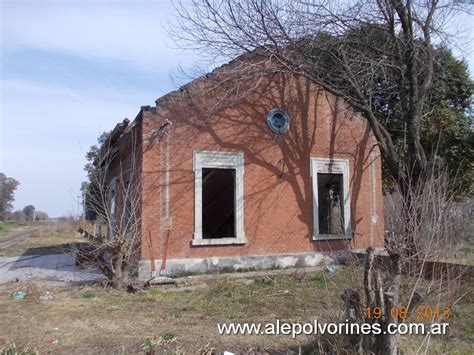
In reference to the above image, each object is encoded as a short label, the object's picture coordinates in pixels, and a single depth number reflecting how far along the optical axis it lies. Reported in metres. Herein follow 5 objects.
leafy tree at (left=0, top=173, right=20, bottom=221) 83.24
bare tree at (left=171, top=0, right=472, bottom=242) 12.71
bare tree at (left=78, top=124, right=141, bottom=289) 11.16
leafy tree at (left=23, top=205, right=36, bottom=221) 101.62
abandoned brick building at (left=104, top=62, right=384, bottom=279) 13.09
